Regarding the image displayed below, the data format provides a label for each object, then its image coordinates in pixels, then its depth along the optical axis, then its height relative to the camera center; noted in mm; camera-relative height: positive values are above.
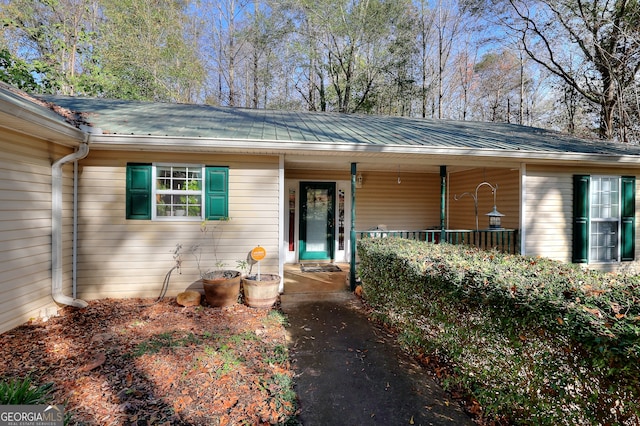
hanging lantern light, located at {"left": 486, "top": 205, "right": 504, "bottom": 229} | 5312 -153
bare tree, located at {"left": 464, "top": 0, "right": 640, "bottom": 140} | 10344 +6347
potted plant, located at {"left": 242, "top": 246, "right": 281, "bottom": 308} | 4570 -1156
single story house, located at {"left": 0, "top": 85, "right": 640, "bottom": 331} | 3846 +412
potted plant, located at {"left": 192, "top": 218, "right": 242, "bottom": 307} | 4484 -1024
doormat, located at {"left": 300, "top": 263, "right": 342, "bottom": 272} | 6914 -1272
